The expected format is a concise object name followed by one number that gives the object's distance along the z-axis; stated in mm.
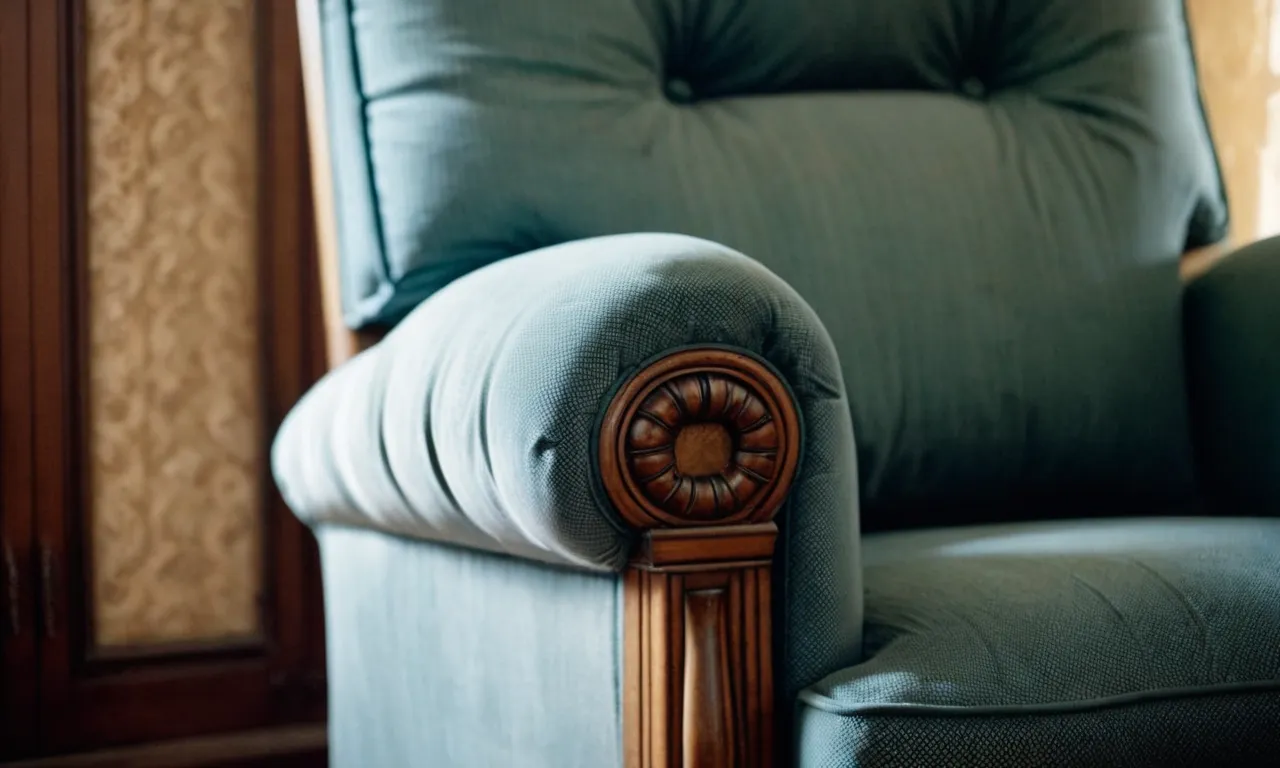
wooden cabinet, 1357
